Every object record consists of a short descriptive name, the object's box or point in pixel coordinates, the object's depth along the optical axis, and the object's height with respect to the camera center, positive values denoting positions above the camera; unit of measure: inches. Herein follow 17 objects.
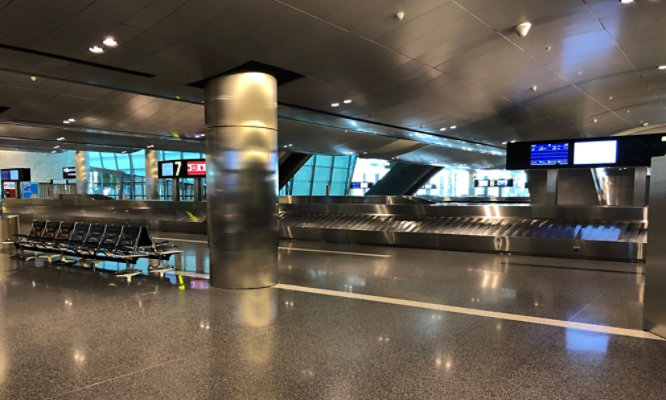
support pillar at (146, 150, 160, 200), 1187.9 +22.6
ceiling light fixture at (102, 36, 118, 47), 231.3 +83.0
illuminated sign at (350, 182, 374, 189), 1841.8 +0.0
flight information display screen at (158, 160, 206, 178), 812.0 +33.0
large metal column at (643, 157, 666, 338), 178.7 -32.3
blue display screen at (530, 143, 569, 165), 488.1 +38.9
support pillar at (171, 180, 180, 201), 956.4 -10.4
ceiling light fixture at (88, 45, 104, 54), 244.8 +82.6
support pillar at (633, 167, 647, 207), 471.2 +1.8
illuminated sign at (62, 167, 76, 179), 1424.7 +40.5
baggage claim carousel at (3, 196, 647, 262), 383.2 -49.0
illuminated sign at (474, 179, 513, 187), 1753.2 +12.2
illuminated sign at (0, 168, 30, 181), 1120.8 +28.5
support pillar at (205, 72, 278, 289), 274.4 +5.9
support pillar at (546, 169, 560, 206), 517.9 -0.8
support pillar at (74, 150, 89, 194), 1347.2 +43.3
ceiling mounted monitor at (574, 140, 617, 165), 461.1 +38.5
